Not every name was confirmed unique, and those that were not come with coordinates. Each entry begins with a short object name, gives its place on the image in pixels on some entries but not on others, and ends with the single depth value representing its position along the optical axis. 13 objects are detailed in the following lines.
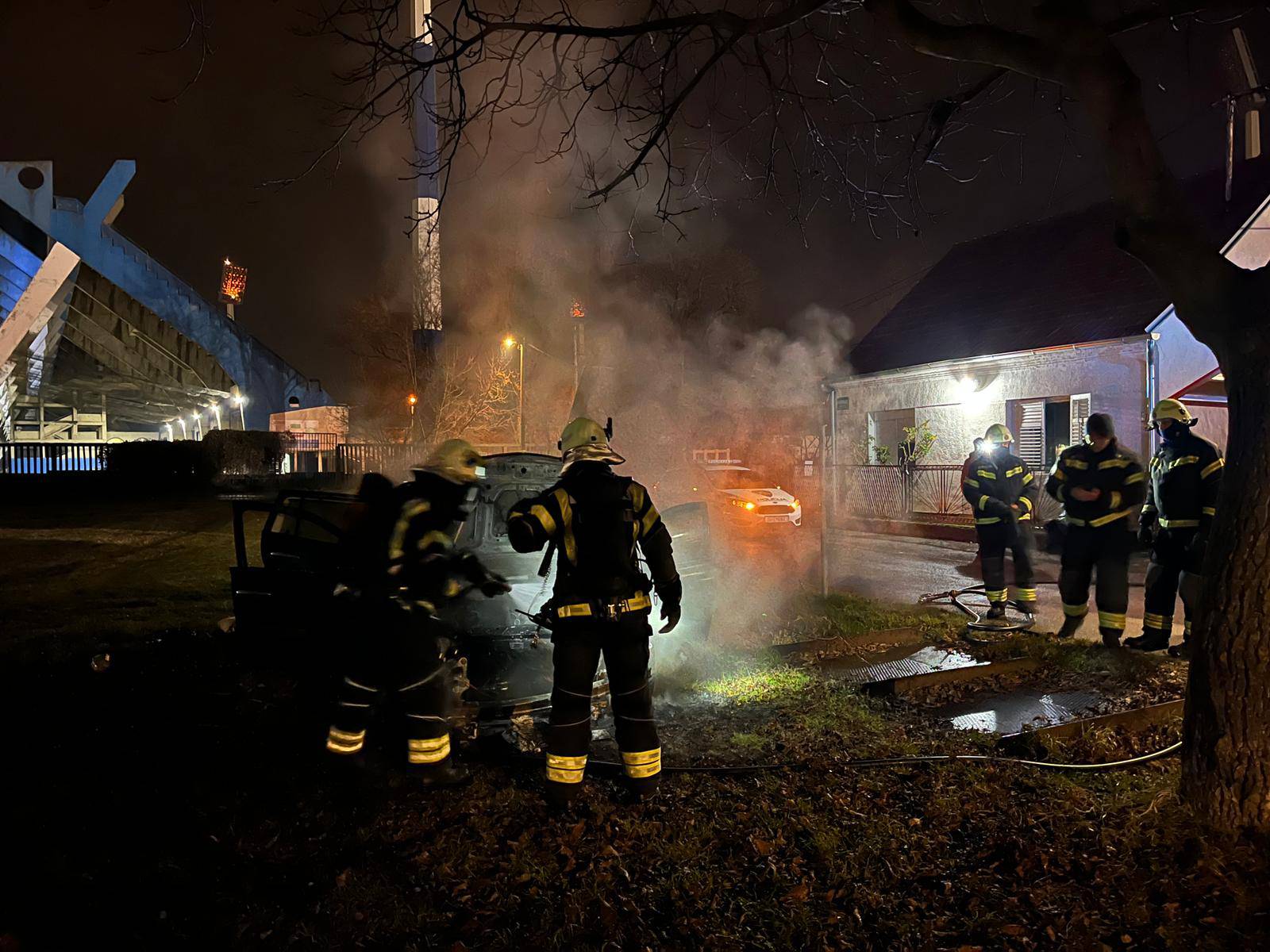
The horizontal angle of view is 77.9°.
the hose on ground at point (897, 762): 3.62
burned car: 4.43
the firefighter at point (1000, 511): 6.89
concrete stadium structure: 20.45
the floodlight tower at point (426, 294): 22.83
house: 13.48
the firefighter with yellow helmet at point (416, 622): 3.75
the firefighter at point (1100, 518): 5.82
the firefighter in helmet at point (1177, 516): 5.57
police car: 14.16
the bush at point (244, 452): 19.09
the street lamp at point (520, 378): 22.80
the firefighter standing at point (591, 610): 3.46
